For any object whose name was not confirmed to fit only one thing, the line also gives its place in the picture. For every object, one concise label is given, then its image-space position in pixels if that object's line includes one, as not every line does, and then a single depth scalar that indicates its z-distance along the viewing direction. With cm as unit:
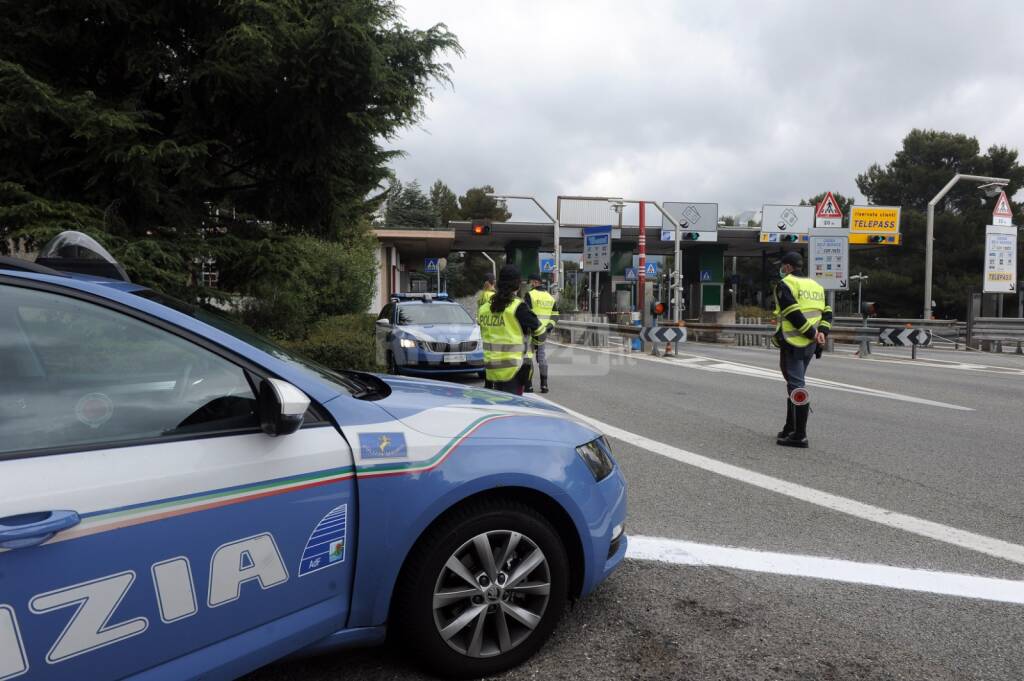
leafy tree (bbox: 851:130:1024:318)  4812
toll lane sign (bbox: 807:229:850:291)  2333
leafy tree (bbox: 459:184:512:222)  9444
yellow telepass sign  4191
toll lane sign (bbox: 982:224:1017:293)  2488
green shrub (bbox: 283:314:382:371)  1027
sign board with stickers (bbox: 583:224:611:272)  2255
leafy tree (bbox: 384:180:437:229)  8169
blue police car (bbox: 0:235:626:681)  179
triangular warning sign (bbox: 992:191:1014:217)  2479
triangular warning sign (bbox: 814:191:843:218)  2905
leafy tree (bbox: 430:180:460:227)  9650
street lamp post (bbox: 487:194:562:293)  2736
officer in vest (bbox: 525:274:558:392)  932
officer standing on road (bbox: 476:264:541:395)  577
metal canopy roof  4134
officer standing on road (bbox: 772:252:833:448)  666
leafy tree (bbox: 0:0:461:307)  761
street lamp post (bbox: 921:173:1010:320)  2489
